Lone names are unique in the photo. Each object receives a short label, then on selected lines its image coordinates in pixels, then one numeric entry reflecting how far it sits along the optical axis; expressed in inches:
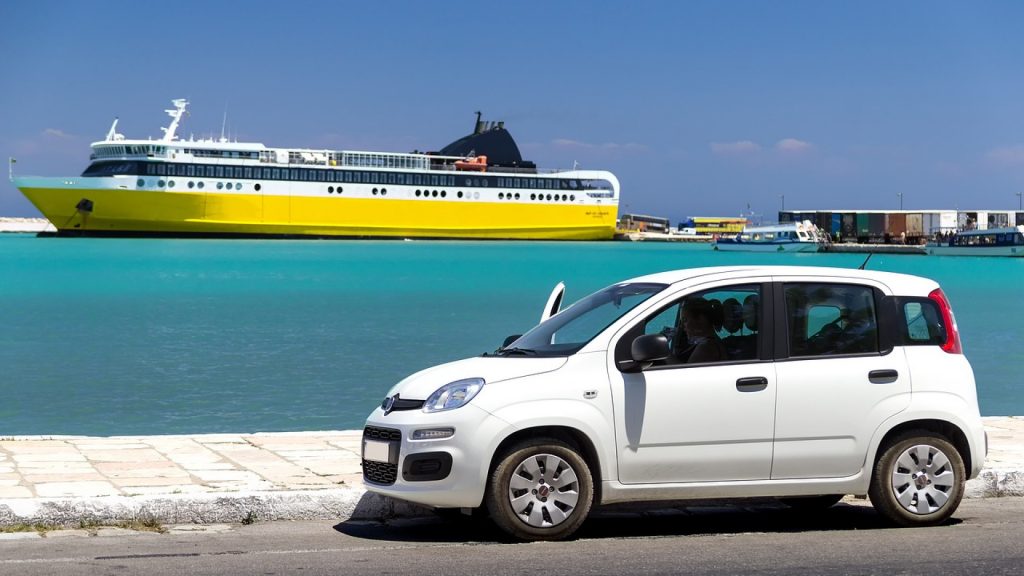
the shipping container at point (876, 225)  6717.5
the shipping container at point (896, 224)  6614.2
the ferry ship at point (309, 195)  4584.2
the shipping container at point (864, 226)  6753.0
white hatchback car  265.9
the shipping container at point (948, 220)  6565.0
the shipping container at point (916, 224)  6614.2
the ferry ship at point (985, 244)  4362.7
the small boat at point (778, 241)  4936.0
